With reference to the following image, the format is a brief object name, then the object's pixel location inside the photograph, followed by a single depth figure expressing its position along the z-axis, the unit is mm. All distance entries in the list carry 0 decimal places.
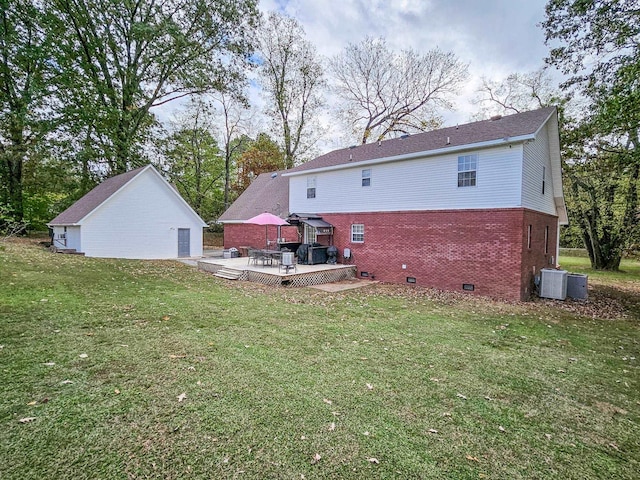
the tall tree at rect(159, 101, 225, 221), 28116
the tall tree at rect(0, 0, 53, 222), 17203
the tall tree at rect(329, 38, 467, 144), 24750
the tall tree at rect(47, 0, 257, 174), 19203
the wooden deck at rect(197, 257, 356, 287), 11945
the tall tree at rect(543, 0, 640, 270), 8406
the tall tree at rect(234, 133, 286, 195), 31812
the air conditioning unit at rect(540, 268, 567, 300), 11172
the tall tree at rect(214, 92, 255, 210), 30944
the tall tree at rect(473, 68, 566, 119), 19859
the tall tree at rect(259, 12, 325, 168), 28234
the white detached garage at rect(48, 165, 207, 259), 17547
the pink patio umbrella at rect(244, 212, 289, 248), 13829
